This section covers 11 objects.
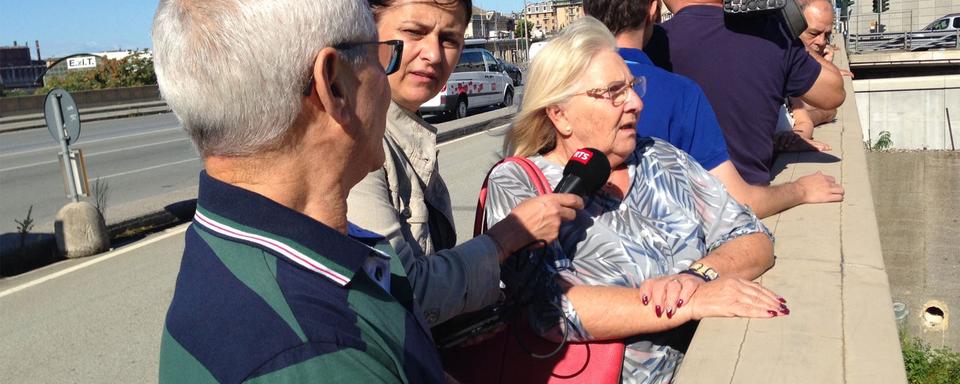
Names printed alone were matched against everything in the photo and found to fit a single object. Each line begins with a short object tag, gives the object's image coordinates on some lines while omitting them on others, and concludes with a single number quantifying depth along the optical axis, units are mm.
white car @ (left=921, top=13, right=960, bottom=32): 44281
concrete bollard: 8453
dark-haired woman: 1947
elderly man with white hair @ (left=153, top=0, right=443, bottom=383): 1156
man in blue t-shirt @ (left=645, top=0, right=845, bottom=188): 3605
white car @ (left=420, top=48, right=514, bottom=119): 23109
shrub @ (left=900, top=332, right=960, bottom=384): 11500
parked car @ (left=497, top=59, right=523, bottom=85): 32781
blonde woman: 2309
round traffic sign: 8781
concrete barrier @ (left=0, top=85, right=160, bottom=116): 28842
